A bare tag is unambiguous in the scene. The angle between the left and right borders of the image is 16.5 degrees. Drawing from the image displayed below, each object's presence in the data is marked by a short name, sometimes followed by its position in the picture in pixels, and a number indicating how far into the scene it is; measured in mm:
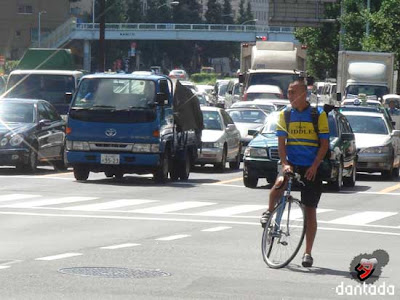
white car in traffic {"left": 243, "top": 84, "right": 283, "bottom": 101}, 47094
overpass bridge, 124438
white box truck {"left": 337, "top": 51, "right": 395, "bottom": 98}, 53062
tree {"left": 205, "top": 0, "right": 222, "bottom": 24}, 184125
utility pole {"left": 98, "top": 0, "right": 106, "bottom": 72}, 55344
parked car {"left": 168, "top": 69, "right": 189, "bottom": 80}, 104125
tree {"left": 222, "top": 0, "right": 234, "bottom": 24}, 187625
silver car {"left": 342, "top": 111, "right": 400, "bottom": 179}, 30406
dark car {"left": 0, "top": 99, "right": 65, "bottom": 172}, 27859
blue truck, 25859
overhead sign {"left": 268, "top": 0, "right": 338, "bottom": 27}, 69812
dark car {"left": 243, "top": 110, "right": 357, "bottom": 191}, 25406
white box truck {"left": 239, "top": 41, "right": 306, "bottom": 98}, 49000
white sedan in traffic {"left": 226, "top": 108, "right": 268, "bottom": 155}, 38669
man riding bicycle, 13047
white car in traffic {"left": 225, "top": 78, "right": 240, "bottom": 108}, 57688
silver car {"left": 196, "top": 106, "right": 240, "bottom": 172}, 32000
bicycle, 12961
